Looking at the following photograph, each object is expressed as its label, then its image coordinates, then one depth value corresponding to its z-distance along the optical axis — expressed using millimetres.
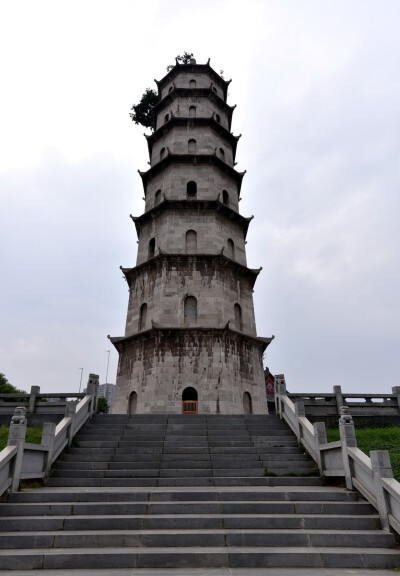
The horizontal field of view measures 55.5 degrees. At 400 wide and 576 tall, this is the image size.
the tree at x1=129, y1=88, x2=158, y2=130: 33344
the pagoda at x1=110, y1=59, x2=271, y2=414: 19312
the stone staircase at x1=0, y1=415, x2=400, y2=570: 6004
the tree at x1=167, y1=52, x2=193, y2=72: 33281
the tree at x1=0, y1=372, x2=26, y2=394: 43619
